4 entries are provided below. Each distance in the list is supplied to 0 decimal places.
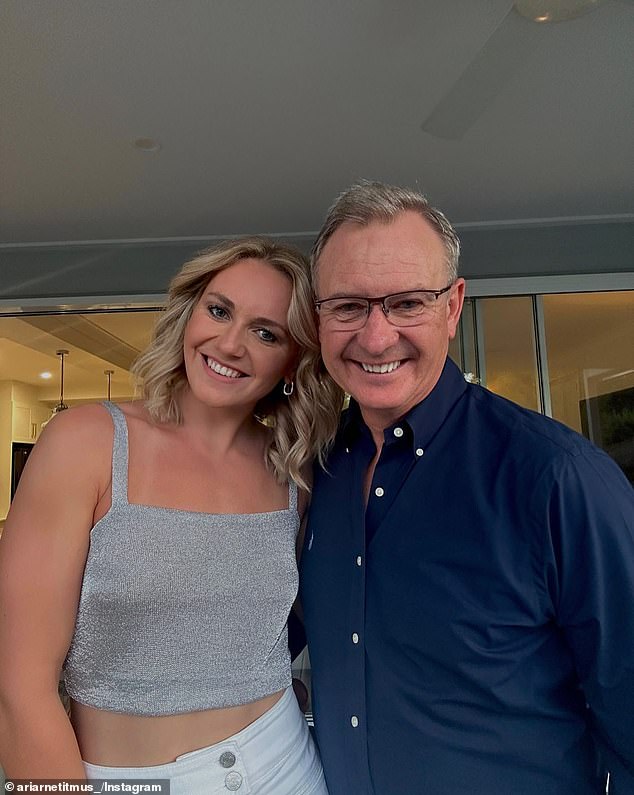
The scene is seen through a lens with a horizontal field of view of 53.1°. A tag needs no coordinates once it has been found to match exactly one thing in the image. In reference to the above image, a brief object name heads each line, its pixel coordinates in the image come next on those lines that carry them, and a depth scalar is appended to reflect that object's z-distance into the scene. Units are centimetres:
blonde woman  103
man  94
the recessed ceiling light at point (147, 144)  268
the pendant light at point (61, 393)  583
